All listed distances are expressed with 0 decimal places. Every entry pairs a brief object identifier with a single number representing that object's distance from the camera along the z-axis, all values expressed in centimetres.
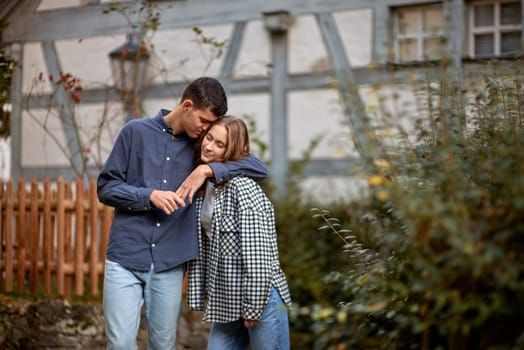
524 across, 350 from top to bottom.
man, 379
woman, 363
